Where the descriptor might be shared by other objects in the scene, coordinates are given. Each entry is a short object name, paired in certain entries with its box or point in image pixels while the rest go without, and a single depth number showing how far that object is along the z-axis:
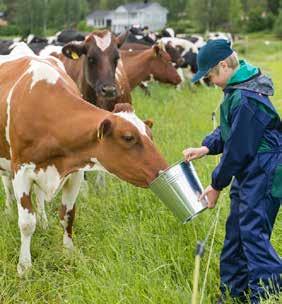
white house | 83.00
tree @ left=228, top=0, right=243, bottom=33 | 60.59
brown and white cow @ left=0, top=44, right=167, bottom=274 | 3.62
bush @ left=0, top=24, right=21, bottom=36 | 51.79
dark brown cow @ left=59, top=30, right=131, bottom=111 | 6.21
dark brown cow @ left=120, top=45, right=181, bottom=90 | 9.51
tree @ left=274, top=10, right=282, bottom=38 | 56.50
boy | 3.19
